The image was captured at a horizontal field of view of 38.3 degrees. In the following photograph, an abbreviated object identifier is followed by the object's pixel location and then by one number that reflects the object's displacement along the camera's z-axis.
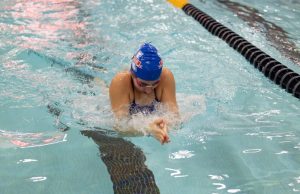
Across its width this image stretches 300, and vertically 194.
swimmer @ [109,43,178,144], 3.63
